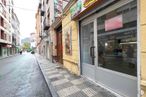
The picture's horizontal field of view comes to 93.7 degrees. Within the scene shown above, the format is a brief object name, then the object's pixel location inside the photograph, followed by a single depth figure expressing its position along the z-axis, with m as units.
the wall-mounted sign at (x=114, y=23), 1.97
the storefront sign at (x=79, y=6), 2.34
